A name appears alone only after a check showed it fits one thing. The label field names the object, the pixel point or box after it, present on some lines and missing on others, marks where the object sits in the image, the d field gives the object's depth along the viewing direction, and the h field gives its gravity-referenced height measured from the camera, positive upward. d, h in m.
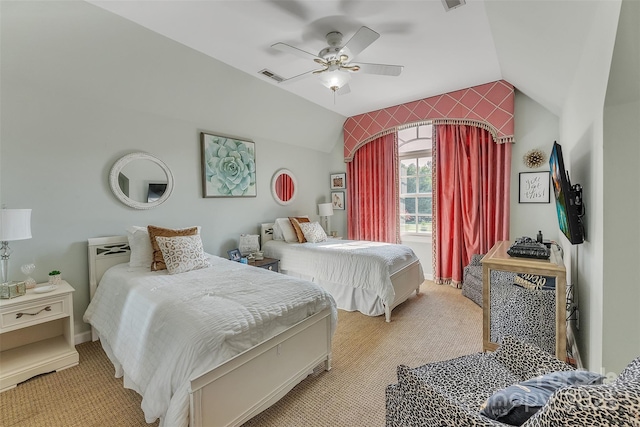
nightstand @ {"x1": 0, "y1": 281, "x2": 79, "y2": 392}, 1.98 -1.09
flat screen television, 1.74 +0.01
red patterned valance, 3.64 +1.39
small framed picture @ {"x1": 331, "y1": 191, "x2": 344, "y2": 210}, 5.47 +0.13
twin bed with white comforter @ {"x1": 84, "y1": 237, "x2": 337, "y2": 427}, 1.39 -0.79
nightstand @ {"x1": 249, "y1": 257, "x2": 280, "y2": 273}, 3.62 -0.74
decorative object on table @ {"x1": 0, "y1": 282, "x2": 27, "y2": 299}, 2.03 -0.59
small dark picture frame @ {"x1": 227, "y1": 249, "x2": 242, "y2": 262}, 3.62 -0.63
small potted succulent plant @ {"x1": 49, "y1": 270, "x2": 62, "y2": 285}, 2.31 -0.57
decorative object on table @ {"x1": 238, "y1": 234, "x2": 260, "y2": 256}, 3.83 -0.51
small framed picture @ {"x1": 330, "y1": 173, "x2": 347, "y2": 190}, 5.40 +0.51
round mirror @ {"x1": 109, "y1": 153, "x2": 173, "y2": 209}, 2.83 +0.31
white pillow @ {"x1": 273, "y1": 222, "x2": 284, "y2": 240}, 4.30 -0.39
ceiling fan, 2.20 +1.27
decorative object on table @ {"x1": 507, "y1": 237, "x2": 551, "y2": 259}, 2.15 -0.38
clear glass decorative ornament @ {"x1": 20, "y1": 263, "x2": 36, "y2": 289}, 2.21 -0.50
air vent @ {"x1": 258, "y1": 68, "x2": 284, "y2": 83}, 3.18 +1.58
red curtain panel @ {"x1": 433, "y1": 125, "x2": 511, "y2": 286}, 3.79 +0.12
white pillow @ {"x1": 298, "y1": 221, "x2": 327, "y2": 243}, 4.16 -0.39
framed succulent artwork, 3.58 +0.57
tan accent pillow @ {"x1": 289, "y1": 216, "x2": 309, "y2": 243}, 4.19 -0.33
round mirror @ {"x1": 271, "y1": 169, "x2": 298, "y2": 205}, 4.54 +0.35
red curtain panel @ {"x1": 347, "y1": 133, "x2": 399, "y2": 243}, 4.79 +0.25
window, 4.61 +0.44
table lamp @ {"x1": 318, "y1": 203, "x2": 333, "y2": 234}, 5.06 -0.05
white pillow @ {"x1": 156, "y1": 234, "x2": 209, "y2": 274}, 2.51 -0.43
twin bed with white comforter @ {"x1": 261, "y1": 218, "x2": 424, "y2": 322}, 3.08 -0.79
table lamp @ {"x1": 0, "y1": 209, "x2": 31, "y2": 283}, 1.95 -0.11
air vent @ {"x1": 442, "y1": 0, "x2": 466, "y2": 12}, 2.01 +1.49
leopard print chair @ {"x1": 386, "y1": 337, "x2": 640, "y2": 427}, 0.54 -0.72
